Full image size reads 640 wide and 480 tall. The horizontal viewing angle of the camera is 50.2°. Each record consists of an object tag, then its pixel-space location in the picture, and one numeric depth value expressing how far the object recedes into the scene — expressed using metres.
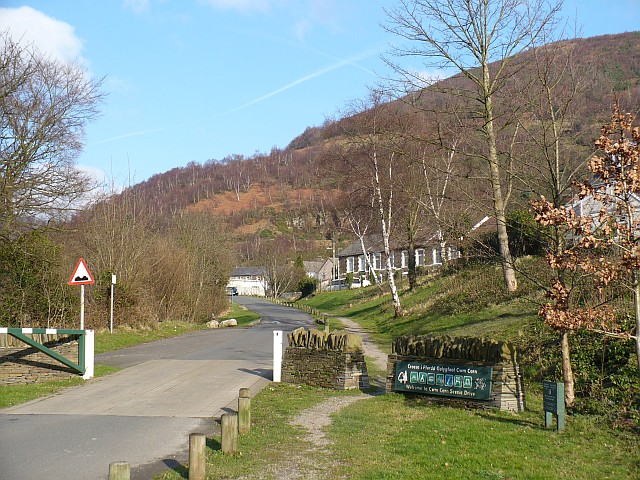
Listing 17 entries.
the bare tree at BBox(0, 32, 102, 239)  23.88
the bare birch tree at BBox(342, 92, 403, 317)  31.56
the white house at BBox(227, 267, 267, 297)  139.00
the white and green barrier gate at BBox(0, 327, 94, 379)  14.51
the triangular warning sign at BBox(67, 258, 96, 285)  18.17
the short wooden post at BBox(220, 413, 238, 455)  8.30
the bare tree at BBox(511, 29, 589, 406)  11.24
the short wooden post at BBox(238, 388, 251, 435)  9.55
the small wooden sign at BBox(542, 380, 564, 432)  9.30
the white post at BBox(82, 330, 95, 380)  15.55
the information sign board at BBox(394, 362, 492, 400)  10.91
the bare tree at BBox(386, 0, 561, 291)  16.22
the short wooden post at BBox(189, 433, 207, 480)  7.04
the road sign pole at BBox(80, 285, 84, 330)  17.94
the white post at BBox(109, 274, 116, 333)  25.97
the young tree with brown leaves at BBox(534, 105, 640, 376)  8.73
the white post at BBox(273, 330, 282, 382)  14.80
